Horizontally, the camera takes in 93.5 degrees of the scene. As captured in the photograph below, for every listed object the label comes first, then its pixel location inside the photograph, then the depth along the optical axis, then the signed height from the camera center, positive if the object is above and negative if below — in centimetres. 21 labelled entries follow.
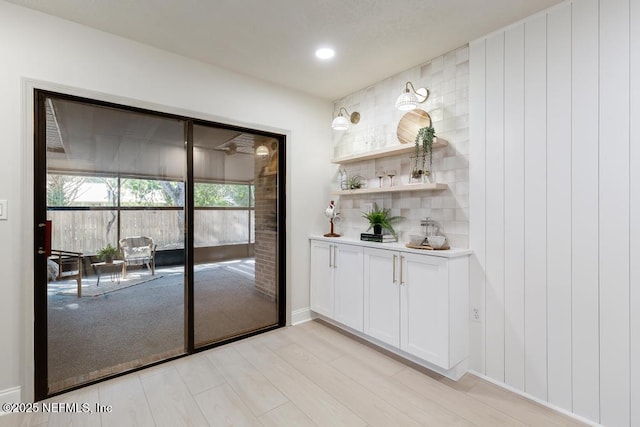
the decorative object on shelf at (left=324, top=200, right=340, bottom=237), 350 -3
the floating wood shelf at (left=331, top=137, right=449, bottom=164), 257 +58
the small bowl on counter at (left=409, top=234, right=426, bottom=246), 252 -23
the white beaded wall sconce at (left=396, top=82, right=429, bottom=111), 243 +90
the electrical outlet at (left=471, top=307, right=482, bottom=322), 238 -82
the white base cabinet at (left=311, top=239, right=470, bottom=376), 225 -74
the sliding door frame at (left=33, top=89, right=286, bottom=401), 205 -21
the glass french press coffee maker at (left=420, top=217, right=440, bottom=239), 262 -14
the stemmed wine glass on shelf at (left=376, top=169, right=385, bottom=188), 314 +40
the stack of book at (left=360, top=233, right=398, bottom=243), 285 -25
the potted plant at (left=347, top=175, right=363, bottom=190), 336 +34
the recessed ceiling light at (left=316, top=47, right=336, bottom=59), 256 +139
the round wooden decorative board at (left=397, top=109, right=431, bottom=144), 275 +83
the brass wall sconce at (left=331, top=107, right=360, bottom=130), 310 +92
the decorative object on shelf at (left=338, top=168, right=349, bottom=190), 346 +37
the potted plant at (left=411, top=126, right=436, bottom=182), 249 +53
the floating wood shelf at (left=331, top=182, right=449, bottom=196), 252 +22
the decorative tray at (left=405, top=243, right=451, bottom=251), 240 -28
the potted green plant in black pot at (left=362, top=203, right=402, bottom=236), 296 -8
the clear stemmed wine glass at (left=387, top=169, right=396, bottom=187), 298 +38
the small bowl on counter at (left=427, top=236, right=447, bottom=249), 241 -23
